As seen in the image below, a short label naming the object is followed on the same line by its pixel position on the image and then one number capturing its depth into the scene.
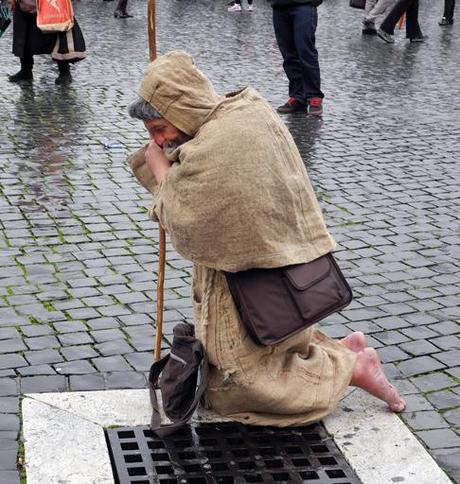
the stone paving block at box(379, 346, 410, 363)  4.61
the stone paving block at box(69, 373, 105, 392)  4.24
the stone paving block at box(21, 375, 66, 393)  4.20
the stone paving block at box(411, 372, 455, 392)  4.34
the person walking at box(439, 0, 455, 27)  17.94
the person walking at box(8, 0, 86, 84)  11.05
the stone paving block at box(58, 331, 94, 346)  4.67
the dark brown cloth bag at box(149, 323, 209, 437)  3.83
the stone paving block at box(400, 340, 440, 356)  4.68
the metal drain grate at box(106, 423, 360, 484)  3.67
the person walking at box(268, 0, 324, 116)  9.68
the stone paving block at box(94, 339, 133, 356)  4.59
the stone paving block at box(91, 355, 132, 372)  4.43
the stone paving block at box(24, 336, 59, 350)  4.61
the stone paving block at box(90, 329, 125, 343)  4.73
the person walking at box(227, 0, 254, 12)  18.63
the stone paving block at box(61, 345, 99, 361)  4.52
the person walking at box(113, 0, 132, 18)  17.06
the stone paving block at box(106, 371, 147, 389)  4.28
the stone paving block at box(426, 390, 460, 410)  4.20
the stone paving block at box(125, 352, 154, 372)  4.46
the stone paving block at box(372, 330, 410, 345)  4.79
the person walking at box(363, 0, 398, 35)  16.16
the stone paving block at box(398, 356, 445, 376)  4.50
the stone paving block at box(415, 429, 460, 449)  3.89
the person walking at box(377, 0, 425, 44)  15.47
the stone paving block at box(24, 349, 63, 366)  4.46
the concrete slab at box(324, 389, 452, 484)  3.70
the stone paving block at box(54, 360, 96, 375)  4.38
